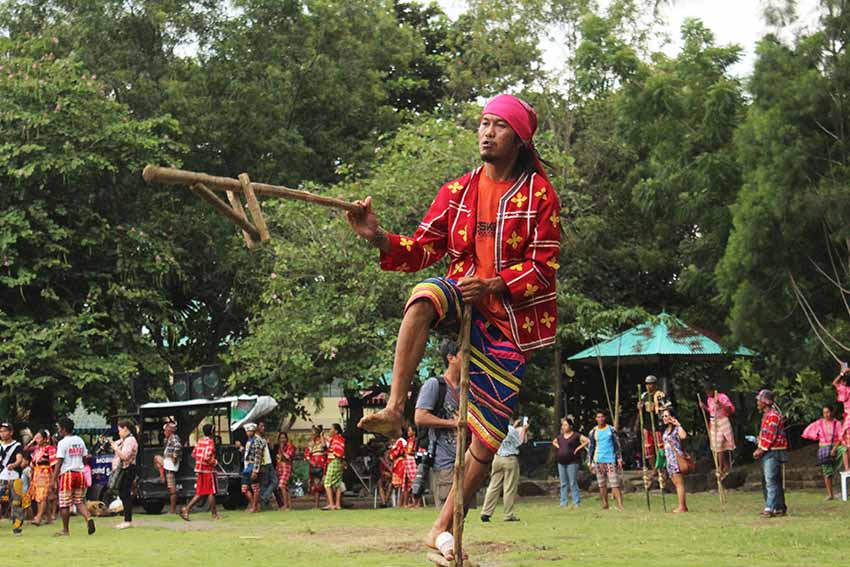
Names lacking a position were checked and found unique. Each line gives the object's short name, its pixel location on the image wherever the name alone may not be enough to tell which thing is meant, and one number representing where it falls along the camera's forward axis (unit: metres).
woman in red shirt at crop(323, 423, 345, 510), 21.48
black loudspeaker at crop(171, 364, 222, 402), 22.31
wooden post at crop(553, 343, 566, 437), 24.64
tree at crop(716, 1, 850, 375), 14.16
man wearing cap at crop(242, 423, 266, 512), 20.83
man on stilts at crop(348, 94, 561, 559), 6.12
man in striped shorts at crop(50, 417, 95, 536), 15.58
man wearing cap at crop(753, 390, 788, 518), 15.00
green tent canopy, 22.72
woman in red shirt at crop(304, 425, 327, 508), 22.64
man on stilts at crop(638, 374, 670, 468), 16.62
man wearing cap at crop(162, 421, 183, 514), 20.62
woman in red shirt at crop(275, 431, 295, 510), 22.25
